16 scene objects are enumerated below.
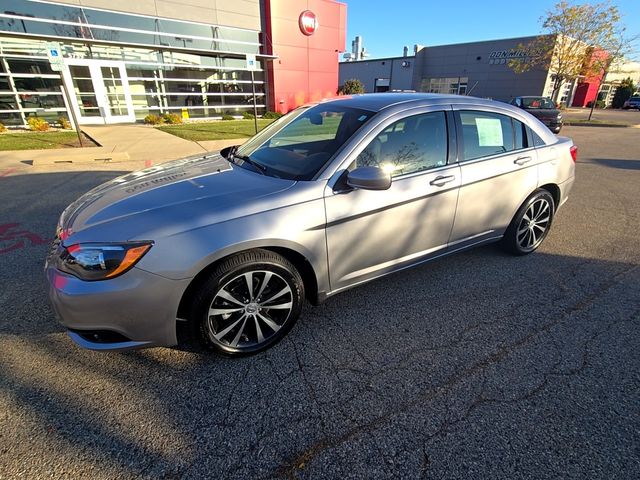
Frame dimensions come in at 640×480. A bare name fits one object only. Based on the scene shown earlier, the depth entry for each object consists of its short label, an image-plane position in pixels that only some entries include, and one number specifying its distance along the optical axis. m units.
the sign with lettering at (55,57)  9.31
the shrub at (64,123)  15.24
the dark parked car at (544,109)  15.86
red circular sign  20.69
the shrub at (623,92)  45.44
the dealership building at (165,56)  15.02
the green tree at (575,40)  26.50
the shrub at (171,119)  17.66
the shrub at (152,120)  16.97
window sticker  3.28
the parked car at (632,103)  41.98
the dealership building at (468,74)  37.81
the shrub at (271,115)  20.22
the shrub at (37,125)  14.15
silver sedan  2.03
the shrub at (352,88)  23.86
